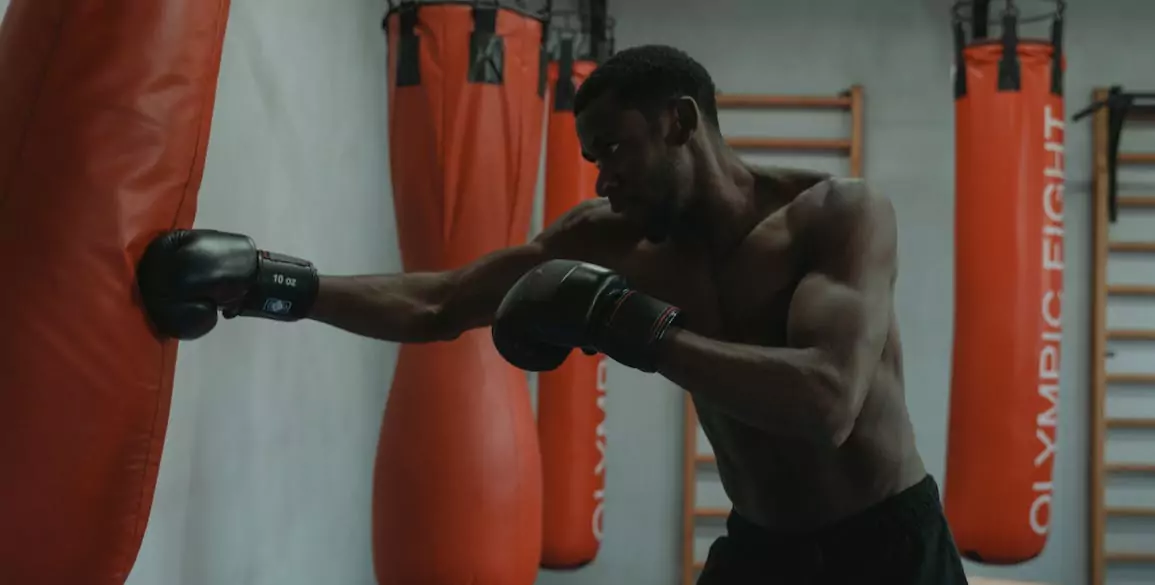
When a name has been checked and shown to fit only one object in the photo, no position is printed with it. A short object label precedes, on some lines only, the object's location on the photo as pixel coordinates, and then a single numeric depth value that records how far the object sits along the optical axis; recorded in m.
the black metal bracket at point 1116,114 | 3.75
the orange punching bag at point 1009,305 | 2.84
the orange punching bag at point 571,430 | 3.19
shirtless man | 1.31
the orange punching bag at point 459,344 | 2.27
